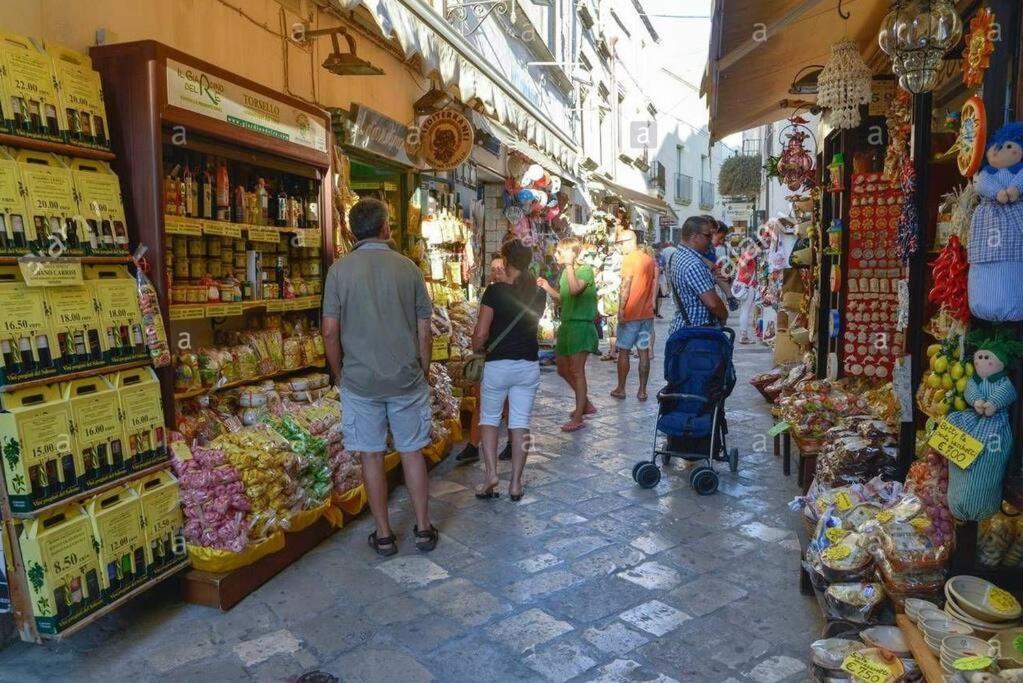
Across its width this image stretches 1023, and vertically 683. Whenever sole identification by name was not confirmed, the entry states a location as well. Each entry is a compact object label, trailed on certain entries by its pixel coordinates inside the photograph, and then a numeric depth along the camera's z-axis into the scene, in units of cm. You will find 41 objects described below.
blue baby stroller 543
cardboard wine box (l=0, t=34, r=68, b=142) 307
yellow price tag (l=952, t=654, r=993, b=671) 227
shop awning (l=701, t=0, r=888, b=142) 498
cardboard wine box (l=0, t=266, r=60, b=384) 300
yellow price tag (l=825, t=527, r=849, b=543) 330
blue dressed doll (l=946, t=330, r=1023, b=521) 259
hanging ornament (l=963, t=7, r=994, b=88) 261
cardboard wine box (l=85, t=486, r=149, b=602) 330
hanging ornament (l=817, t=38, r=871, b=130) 492
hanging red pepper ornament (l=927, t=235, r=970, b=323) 280
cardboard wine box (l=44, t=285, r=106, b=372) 325
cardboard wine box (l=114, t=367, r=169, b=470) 355
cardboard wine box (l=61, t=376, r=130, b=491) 329
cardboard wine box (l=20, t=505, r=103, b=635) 302
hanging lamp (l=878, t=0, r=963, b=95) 310
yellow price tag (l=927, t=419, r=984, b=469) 262
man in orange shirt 841
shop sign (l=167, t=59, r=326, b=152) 383
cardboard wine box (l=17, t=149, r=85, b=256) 315
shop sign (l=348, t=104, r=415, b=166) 631
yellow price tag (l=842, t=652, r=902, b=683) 257
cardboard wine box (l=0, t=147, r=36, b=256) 301
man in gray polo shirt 415
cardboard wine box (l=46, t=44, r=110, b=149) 334
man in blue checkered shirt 573
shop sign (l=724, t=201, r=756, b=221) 4067
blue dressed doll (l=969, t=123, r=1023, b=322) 245
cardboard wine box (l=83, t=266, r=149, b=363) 349
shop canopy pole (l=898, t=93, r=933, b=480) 333
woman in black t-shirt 505
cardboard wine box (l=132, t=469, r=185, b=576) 355
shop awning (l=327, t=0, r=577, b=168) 489
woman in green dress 732
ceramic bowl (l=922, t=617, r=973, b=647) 253
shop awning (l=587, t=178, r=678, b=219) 1769
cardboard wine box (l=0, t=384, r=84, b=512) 298
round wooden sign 758
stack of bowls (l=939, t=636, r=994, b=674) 236
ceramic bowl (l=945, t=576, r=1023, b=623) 258
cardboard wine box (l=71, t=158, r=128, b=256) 340
